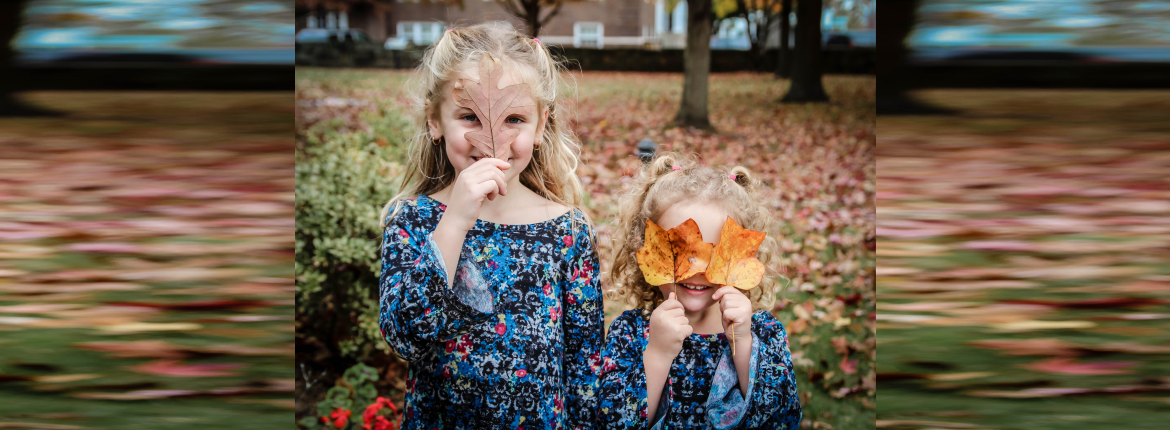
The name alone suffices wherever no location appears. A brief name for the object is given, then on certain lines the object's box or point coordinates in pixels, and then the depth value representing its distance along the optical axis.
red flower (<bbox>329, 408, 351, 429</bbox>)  3.54
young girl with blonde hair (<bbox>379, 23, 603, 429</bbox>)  1.98
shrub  3.70
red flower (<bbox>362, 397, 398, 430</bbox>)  3.43
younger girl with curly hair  2.10
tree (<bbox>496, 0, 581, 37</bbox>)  10.56
